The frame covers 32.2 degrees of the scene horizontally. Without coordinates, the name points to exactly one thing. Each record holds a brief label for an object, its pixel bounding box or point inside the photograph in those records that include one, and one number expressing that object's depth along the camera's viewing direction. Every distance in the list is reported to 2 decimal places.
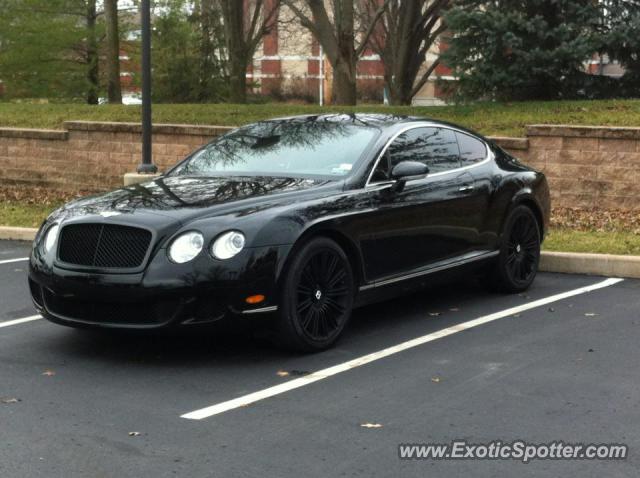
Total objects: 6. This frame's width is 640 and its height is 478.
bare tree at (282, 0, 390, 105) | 22.98
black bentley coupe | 6.77
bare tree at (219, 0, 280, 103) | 25.66
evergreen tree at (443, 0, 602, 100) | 16.89
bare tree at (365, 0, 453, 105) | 25.78
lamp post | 14.19
